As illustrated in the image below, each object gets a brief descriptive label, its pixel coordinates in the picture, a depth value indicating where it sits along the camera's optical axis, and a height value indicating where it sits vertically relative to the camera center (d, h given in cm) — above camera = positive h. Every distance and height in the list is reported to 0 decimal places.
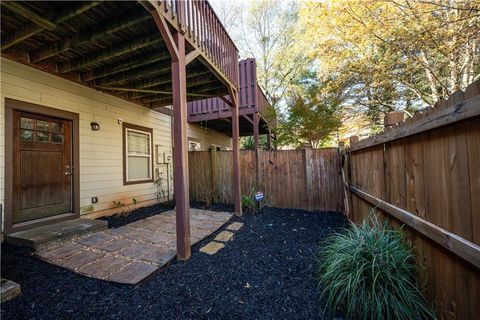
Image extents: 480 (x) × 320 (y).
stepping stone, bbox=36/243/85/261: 244 -102
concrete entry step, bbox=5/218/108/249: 269 -91
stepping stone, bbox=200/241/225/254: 269 -113
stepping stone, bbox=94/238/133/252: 268 -105
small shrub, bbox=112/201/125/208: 452 -81
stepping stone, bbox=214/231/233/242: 311 -113
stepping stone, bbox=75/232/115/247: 286 -103
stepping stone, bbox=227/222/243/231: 363 -114
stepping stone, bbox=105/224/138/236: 327 -105
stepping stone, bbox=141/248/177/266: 234 -107
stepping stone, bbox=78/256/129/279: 211 -107
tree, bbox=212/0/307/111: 1174 +744
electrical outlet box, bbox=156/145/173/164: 570 +30
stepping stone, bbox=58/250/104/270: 226 -105
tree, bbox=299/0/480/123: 450 +283
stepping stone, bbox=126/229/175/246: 293 -106
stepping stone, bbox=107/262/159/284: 200 -108
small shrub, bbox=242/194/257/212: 482 -97
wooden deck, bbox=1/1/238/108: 231 +173
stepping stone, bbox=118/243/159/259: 249 -106
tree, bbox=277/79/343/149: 649 +137
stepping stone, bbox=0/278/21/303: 171 -101
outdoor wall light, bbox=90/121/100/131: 412 +84
